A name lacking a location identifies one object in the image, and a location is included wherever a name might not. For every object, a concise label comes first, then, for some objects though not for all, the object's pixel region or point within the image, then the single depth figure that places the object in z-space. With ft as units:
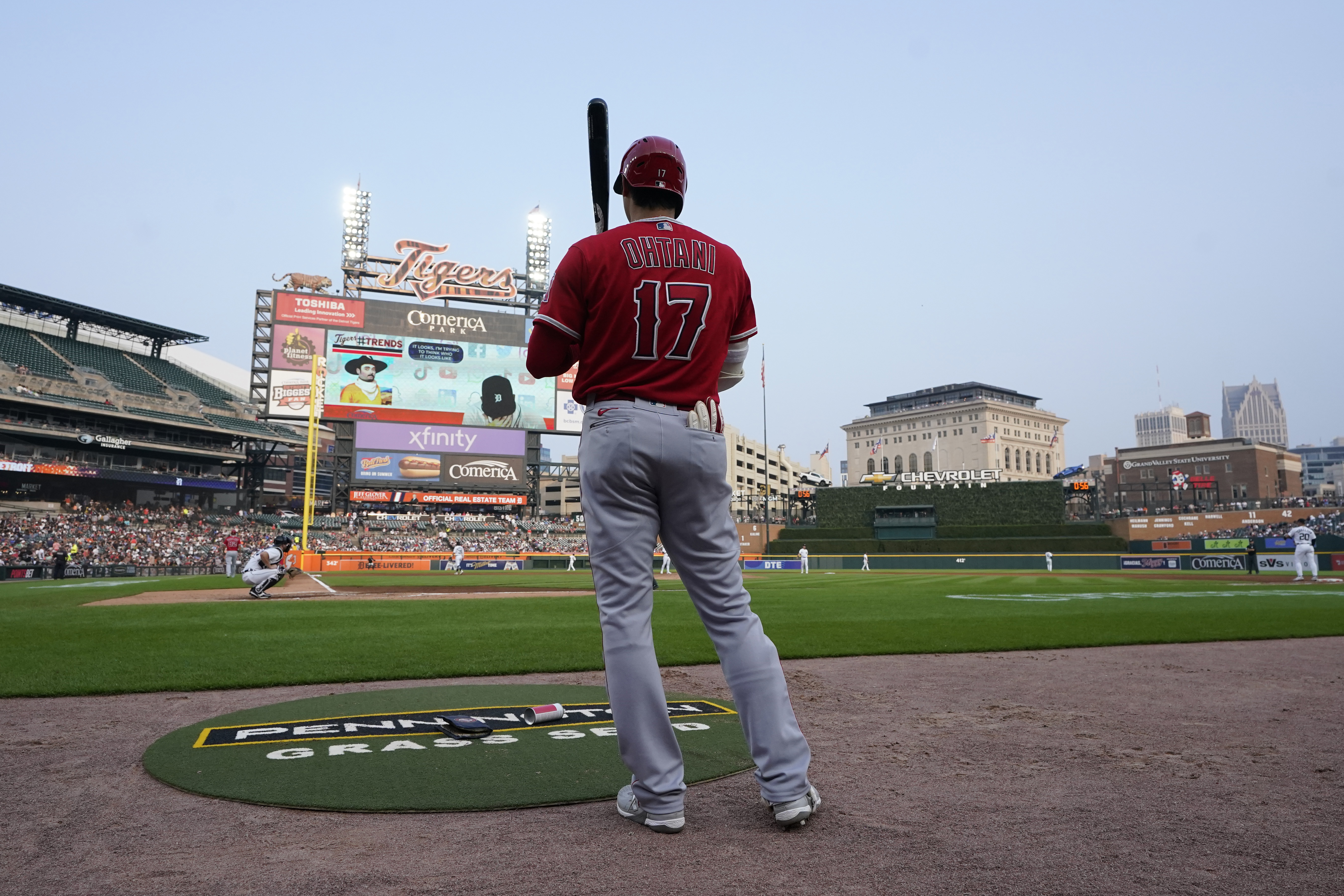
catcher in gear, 53.11
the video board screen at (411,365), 158.10
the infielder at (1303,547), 69.72
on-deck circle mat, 8.83
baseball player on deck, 8.32
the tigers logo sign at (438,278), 176.55
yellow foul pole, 93.71
